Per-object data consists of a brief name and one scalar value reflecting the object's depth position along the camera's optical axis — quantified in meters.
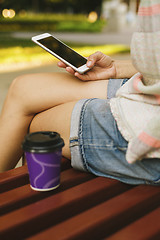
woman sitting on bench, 1.27
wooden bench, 1.11
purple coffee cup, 1.25
